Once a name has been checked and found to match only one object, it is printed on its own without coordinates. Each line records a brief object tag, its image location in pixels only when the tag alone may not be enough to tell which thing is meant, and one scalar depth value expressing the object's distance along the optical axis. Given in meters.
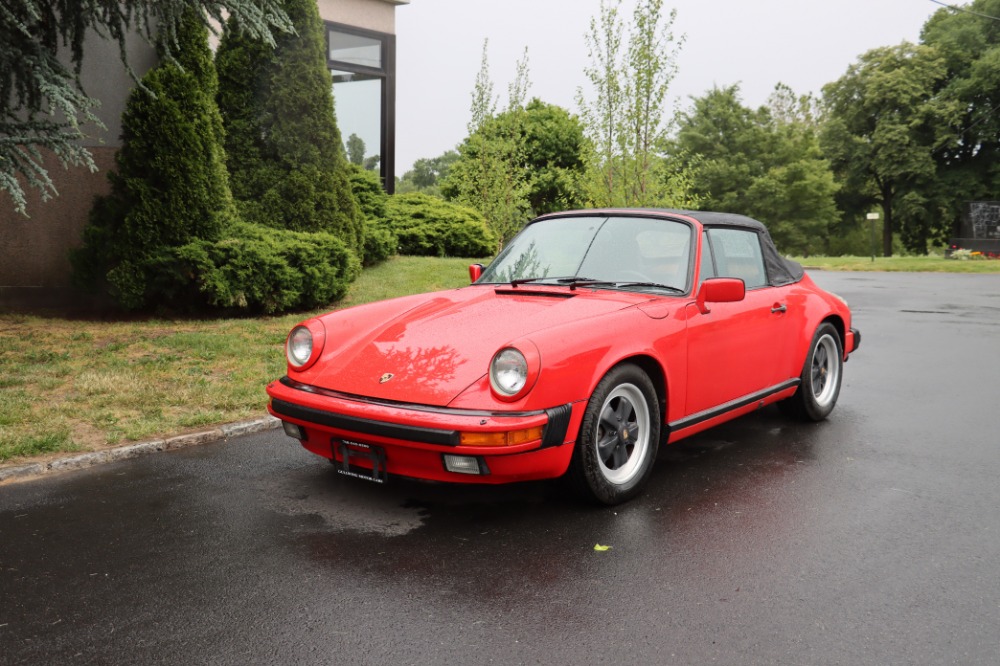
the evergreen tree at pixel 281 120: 11.50
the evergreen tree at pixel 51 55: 7.20
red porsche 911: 3.84
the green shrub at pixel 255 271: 9.80
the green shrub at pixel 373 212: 14.26
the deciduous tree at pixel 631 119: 14.42
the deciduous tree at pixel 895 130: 50.69
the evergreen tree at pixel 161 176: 9.82
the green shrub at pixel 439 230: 16.23
